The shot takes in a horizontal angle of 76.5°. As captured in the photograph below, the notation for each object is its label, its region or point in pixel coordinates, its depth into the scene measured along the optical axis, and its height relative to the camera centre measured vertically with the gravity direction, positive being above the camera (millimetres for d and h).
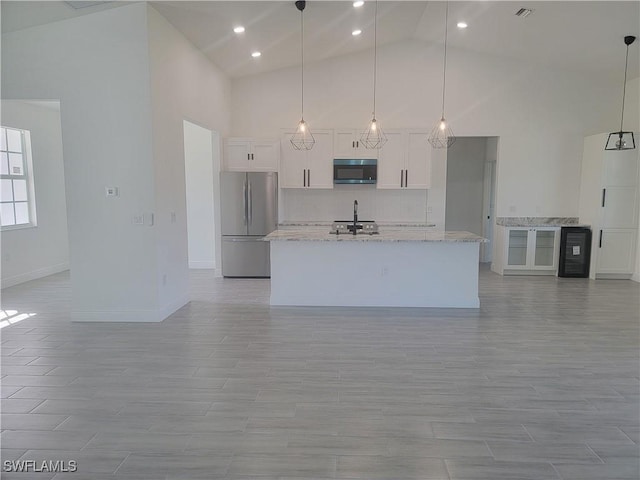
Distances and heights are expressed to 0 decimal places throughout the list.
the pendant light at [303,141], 6957 +1019
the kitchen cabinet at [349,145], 6965 +945
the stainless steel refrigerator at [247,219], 6777 -323
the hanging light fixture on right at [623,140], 6264 +960
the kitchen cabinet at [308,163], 7000 +640
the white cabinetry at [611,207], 6504 -93
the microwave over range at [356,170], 6910 +513
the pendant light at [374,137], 6918 +1072
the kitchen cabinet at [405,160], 6906 +688
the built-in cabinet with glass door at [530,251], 7051 -871
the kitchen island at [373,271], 5047 -894
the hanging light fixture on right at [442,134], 6879 +1136
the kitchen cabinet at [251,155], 7000 +776
